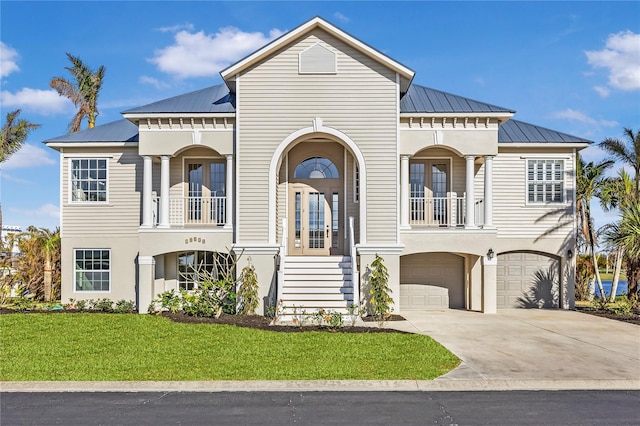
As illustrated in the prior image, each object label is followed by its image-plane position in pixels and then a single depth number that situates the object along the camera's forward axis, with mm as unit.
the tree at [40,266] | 18641
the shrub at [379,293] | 14305
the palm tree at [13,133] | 20344
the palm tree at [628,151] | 18312
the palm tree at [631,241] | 15586
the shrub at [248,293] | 14883
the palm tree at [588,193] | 20469
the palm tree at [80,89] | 25875
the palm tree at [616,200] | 16548
